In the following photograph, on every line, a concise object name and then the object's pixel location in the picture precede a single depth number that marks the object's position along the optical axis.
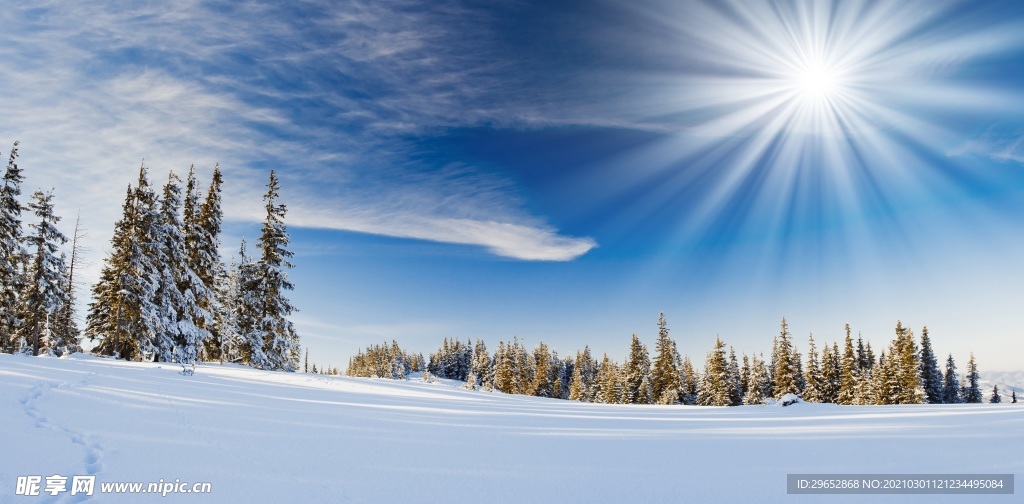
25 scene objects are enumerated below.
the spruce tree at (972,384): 67.00
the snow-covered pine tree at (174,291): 30.27
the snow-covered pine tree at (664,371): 49.66
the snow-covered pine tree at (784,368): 50.62
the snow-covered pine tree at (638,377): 52.41
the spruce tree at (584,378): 75.31
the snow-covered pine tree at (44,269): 31.34
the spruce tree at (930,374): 52.50
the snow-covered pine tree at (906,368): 43.50
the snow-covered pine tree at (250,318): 31.42
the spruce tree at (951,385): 61.00
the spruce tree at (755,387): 56.50
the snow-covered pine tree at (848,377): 50.00
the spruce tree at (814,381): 52.94
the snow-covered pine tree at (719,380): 51.28
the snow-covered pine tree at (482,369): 97.17
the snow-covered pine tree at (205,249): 32.35
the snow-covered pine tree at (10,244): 31.20
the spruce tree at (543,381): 77.12
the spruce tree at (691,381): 78.88
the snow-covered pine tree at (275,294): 32.37
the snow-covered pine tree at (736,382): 63.59
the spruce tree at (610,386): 58.44
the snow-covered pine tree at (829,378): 53.44
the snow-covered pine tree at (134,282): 29.00
